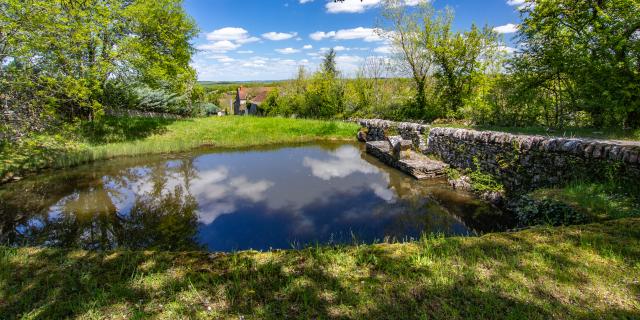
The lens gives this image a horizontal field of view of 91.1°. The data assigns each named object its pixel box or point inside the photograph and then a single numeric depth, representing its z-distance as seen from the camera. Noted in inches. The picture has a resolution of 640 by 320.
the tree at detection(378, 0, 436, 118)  714.8
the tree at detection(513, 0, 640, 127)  320.2
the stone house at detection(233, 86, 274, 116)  2149.4
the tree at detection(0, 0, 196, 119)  351.3
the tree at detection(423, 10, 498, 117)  611.5
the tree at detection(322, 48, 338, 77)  1992.1
